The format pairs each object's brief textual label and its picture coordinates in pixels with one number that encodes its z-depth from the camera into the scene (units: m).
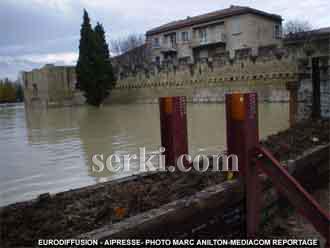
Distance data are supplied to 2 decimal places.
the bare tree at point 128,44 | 40.66
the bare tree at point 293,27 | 32.03
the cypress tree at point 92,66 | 21.67
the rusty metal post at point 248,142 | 2.19
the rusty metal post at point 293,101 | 5.55
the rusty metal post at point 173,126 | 2.84
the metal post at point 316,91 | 5.28
